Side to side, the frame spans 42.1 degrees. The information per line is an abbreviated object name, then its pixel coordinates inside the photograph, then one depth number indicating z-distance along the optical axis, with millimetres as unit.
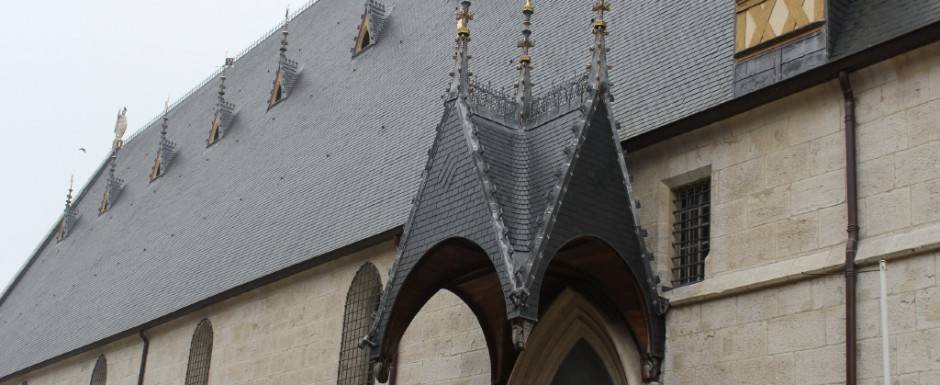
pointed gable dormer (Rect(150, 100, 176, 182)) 33906
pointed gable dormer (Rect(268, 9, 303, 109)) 28844
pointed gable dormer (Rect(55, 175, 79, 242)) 38812
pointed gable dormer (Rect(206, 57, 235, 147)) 31078
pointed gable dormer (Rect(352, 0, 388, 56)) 26531
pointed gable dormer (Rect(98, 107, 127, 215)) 36469
